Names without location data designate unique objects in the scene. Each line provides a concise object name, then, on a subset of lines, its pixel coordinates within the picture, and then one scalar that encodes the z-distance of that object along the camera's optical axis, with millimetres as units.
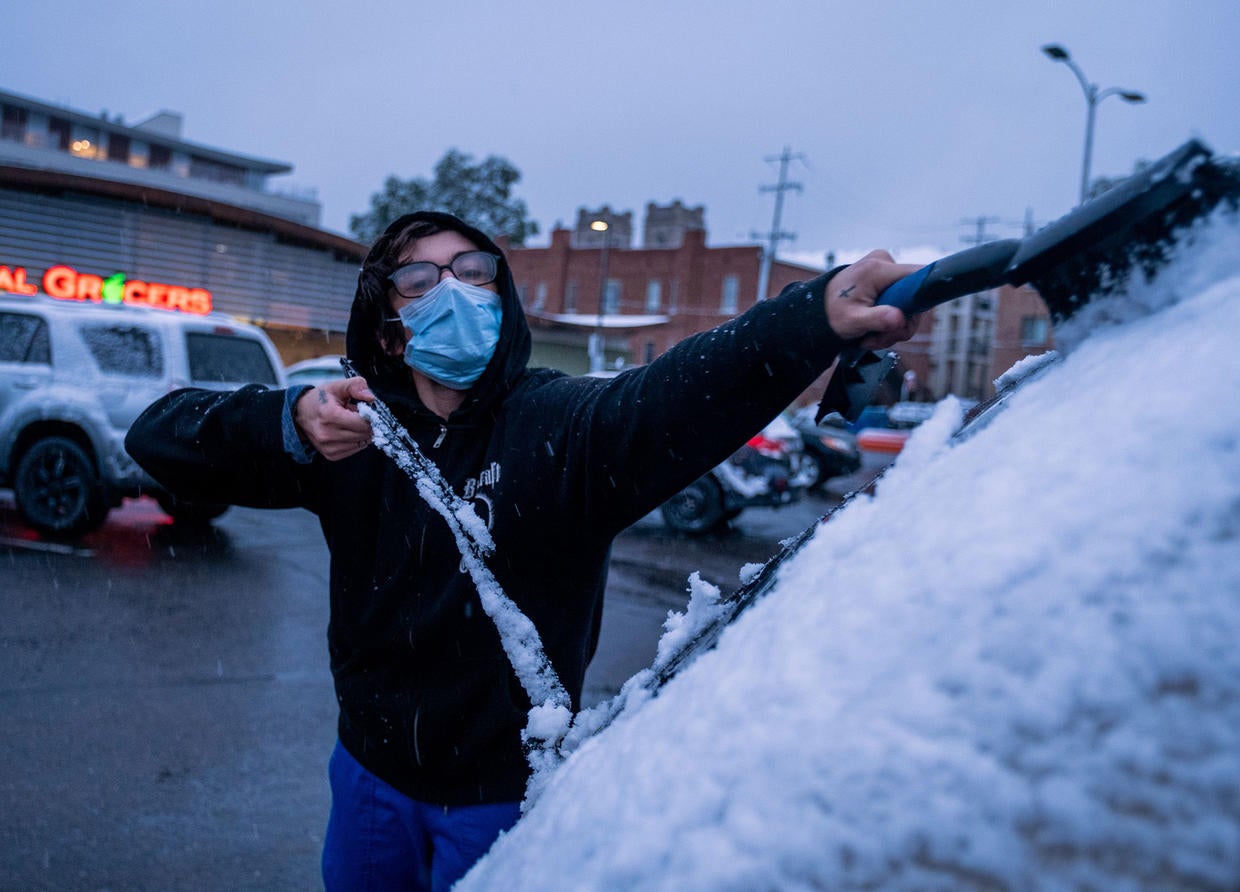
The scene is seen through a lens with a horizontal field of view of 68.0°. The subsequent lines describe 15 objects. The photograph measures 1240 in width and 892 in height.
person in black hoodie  1578
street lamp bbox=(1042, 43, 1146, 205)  14281
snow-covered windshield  549
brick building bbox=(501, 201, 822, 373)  44281
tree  48188
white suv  7676
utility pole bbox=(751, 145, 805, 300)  41688
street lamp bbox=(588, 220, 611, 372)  32281
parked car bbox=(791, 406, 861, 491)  16703
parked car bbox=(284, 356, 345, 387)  13761
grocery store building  21094
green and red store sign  19750
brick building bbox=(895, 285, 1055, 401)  52281
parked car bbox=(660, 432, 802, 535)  9938
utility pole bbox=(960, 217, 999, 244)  35375
